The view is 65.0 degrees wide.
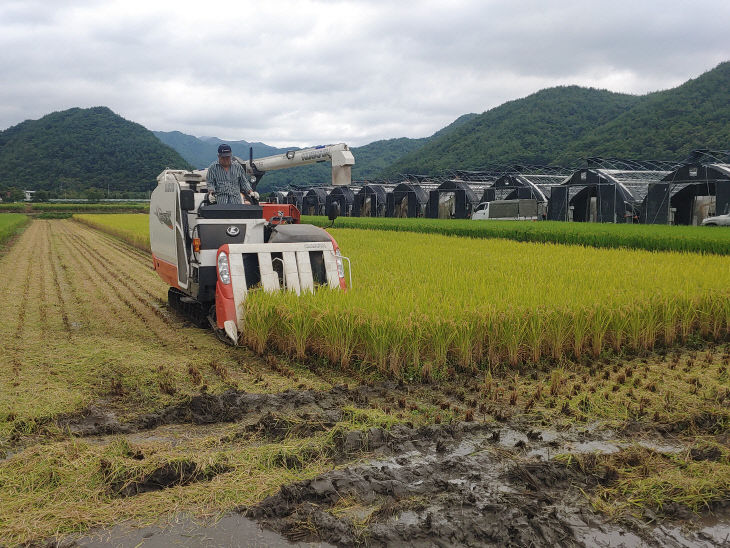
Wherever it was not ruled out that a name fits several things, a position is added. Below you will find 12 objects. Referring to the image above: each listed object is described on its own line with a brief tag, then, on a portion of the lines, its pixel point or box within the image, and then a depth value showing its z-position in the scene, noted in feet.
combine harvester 20.53
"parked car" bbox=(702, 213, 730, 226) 66.18
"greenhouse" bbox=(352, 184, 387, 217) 129.18
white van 94.32
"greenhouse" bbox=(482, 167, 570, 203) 95.91
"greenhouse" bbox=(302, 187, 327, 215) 148.97
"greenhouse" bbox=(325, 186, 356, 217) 139.33
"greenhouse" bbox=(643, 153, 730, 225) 68.95
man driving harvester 24.02
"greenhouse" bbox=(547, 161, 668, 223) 81.35
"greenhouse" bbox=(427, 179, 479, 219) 106.83
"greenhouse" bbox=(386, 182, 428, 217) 118.11
